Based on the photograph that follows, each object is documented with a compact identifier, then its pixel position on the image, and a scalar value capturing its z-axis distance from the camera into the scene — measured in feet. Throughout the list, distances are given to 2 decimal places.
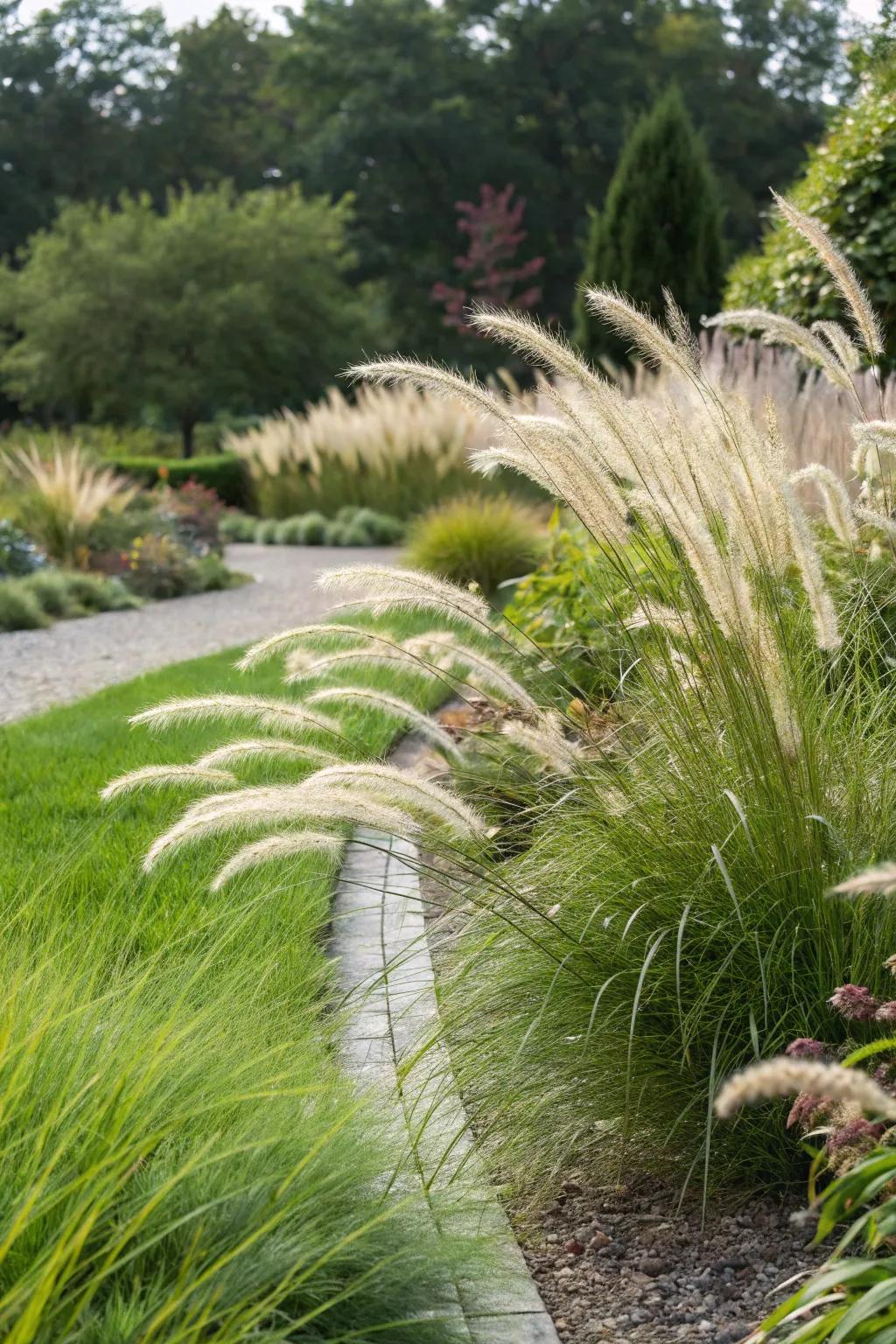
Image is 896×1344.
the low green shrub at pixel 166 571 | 36.29
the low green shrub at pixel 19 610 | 30.09
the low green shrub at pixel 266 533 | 52.44
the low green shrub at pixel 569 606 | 10.85
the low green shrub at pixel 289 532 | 50.57
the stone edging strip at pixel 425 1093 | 5.68
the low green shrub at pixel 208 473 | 65.57
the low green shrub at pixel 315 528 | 49.52
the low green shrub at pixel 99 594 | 33.83
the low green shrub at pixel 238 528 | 54.49
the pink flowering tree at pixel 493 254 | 92.48
